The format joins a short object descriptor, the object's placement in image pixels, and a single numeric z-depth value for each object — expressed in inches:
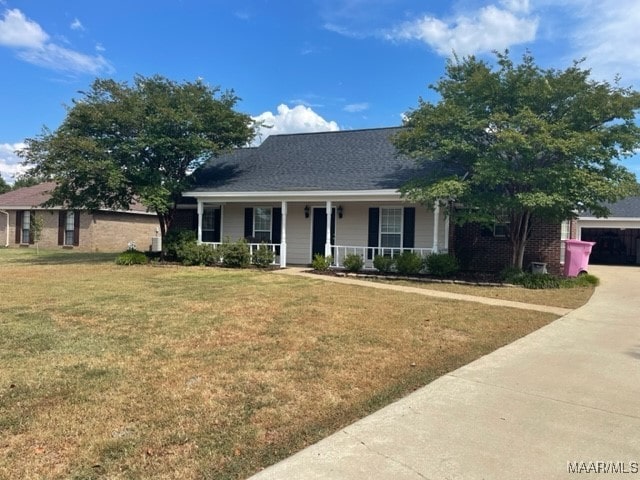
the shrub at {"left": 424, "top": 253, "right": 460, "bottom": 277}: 539.2
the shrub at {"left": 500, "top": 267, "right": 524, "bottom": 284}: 510.9
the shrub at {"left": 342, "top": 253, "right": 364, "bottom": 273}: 591.2
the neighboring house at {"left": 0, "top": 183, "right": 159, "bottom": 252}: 1090.1
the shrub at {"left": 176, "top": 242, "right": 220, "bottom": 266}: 665.6
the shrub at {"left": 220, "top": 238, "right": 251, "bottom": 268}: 639.8
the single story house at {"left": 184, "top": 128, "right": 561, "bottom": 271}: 613.6
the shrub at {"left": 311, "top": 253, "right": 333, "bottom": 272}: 602.2
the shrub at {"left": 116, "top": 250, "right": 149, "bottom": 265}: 671.8
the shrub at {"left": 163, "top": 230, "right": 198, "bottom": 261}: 698.8
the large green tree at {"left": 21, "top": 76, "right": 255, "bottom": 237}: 642.2
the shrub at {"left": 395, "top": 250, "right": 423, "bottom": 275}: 552.1
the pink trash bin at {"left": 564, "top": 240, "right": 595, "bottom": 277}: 581.3
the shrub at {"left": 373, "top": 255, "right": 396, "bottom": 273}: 570.3
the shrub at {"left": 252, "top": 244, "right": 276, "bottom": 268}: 636.1
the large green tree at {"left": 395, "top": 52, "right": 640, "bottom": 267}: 456.8
